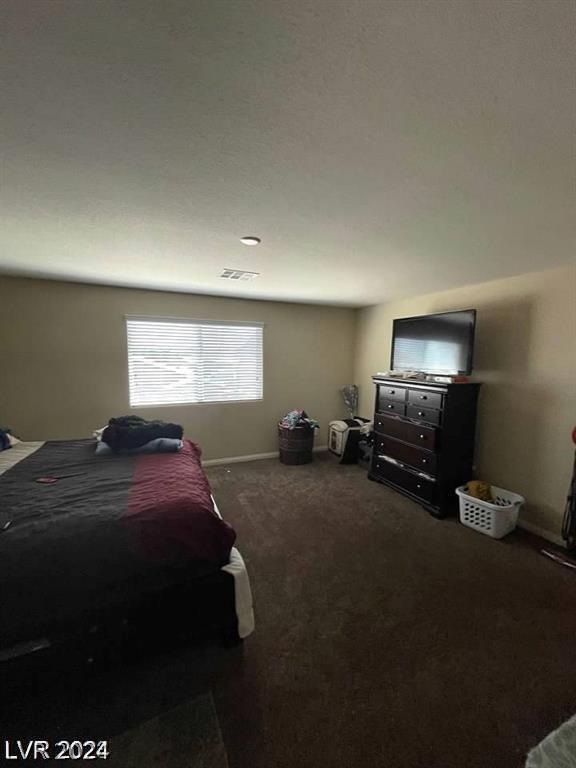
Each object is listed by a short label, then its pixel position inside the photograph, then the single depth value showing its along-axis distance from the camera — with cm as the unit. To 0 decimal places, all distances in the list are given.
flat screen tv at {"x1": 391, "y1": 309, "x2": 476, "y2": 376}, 295
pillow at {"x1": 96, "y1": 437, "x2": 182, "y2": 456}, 244
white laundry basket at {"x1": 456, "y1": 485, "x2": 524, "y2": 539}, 259
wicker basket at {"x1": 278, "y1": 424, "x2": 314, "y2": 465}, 421
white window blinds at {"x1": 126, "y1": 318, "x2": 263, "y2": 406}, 381
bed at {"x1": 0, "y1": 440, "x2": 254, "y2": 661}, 123
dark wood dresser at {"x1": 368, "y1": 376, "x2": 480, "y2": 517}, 294
